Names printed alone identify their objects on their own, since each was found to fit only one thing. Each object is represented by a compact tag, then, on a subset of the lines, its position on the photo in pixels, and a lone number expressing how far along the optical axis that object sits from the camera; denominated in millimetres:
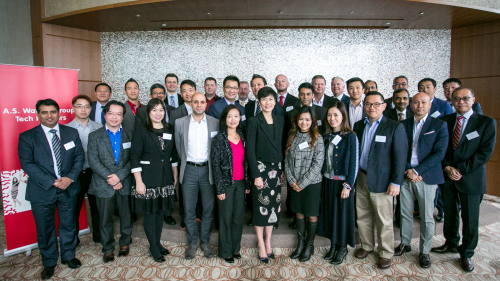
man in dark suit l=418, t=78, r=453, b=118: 3306
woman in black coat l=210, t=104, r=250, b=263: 2471
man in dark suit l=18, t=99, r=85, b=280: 2432
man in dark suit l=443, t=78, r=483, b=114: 3555
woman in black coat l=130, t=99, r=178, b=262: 2473
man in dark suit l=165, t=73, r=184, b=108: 3908
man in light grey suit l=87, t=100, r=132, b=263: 2521
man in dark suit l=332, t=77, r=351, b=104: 3539
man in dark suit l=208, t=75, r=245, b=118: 3252
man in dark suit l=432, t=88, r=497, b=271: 2439
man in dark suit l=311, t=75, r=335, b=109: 3482
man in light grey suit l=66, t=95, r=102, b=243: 2799
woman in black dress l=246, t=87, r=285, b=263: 2492
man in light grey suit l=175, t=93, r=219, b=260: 2584
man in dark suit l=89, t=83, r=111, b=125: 3547
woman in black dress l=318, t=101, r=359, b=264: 2441
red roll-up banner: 2721
